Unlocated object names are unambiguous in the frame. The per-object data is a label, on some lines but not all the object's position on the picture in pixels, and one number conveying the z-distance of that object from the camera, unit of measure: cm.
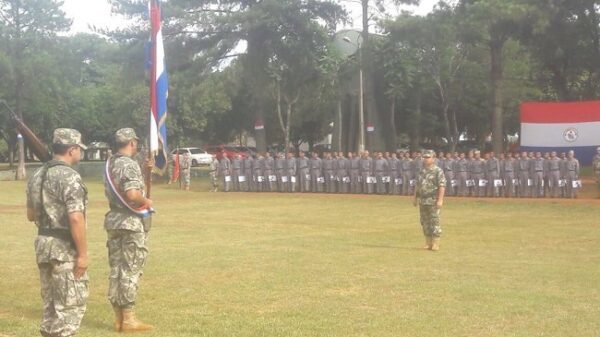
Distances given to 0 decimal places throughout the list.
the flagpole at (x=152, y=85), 736
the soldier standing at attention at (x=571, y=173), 2331
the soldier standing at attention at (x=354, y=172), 2734
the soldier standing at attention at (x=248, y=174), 2988
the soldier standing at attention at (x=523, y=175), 2394
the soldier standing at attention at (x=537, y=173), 2375
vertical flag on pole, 764
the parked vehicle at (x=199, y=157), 5331
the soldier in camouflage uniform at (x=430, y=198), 1258
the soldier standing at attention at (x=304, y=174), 2861
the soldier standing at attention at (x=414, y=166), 2538
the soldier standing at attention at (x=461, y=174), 2478
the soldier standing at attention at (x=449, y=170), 2491
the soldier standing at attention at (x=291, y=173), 2883
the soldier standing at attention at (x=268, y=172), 2930
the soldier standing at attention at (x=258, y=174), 2952
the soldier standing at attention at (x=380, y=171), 2656
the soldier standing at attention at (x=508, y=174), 2409
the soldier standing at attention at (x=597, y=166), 2372
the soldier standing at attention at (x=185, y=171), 3294
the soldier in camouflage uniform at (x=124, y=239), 684
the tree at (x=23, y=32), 4147
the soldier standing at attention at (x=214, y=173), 3086
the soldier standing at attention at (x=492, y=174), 2427
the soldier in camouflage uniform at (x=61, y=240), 526
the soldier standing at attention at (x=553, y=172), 2361
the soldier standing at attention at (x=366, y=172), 2694
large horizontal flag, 2672
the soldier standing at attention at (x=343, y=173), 2764
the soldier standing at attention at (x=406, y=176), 2575
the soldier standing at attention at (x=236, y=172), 3002
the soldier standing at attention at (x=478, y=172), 2456
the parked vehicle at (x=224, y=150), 5180
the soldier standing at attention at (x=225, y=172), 3023
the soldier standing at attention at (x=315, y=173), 2836
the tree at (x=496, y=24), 2533
